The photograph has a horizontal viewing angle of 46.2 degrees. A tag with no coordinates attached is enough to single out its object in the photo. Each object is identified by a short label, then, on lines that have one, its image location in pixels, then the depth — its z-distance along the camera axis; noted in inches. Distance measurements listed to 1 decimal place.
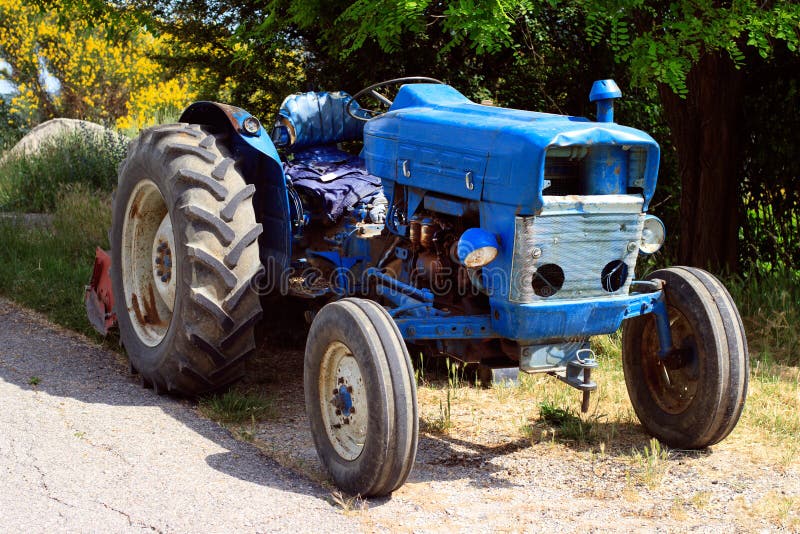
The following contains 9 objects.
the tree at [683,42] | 222.4
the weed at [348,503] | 143.7
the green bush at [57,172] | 412.8
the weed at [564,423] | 178.5
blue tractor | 150.1
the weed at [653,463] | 157.3
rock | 471.5
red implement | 225.9
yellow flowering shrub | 655.8
